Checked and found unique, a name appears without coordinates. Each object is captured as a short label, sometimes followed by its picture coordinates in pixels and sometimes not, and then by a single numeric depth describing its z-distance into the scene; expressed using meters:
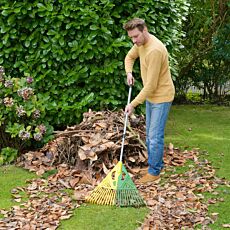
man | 4.74
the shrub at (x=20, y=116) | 5.80
